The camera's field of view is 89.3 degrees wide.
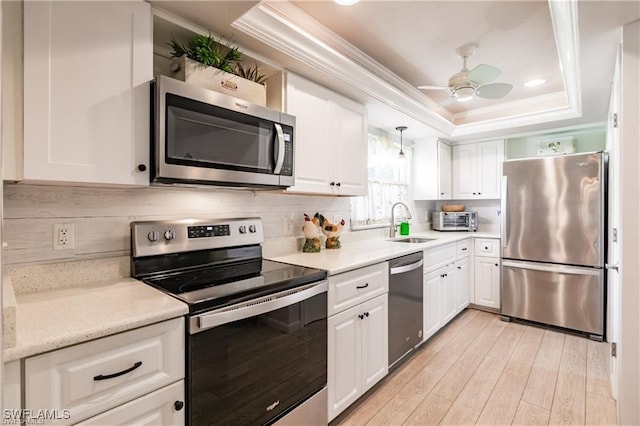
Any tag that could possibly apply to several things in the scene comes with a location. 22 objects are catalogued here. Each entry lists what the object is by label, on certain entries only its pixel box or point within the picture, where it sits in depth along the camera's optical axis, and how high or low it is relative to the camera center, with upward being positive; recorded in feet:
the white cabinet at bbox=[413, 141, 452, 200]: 13.35 +1.76
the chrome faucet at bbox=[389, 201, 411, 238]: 11.55 -0.59
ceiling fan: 7.26 +3.06
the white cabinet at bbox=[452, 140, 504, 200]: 13.32 +1.84
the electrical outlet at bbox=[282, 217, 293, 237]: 7.76 -0.36
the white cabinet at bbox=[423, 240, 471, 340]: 9.21 -2.28
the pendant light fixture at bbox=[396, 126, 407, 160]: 11.13 +3.04
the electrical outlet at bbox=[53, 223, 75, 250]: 4.55 -0.35
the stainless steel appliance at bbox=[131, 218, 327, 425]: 4.01 -1.52
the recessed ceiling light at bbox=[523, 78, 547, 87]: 9.80 +4.02
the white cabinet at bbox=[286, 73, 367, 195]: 6.81 +1.70
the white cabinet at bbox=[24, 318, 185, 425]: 2.99 -1.69
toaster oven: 13.50 -0.35
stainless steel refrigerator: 9.70 -0.88
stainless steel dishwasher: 7.53 -2.28
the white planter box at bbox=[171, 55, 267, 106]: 5.04 +2.18
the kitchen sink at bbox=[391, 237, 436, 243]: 11.27 -0.95
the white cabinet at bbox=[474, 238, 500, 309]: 11.84 -2.23
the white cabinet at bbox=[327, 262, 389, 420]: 5.90 -2.51
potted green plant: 5.09 +2.35
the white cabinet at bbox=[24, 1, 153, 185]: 3.70 +1.51
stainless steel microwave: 4.57 +1.17
